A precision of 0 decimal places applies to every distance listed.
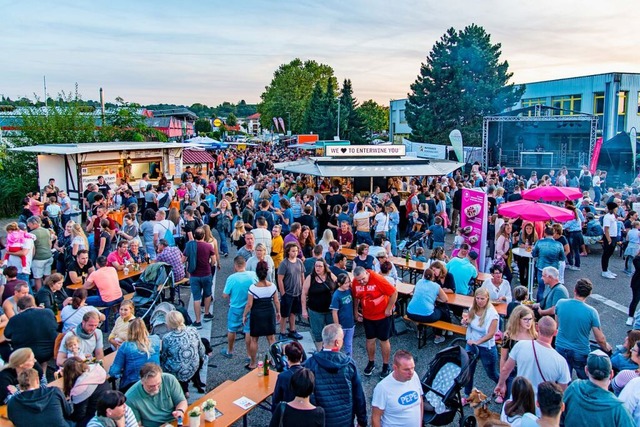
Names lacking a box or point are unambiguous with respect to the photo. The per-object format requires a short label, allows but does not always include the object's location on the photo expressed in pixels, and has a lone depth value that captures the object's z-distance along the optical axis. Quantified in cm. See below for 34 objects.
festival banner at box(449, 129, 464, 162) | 2556
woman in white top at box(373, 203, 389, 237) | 1055
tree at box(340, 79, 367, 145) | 4766
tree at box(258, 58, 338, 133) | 7375
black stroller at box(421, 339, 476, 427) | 492
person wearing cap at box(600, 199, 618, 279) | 1027
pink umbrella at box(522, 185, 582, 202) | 1067
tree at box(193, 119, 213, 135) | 9046
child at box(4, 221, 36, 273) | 794
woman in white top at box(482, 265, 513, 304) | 693
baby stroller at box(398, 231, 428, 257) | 1066
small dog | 462
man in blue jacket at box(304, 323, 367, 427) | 401
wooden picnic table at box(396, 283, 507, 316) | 681
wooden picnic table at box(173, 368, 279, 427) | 432
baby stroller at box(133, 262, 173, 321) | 759
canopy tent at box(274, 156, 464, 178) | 1512
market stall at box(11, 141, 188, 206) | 1580
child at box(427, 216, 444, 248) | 1016
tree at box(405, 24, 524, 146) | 3588
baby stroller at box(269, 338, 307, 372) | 521
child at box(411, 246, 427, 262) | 910
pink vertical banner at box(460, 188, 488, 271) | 998
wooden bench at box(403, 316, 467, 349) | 668
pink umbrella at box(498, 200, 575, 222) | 894
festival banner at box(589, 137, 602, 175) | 2193
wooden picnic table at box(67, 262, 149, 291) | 799
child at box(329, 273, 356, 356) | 589
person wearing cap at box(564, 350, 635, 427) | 356
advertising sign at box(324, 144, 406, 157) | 1736
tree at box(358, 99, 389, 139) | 8306
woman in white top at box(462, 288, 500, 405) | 557
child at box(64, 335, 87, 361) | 516
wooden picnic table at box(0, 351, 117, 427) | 411
